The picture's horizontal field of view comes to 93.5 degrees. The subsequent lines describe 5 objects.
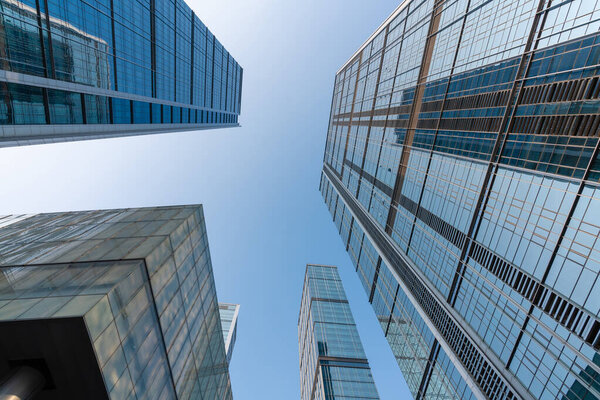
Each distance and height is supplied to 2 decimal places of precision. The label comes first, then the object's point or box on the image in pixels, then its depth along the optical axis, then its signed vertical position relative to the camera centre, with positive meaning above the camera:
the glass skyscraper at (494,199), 19.91 -4.78
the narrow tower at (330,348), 83.50 -72.18
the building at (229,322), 104.36 -80.39
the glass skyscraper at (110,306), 11.24 -9.66
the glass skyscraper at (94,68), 21.09 +3.16
